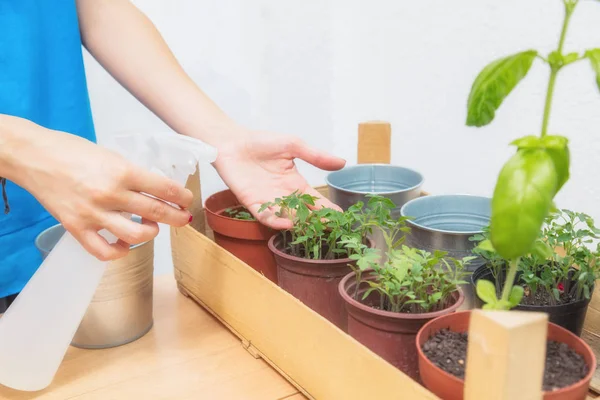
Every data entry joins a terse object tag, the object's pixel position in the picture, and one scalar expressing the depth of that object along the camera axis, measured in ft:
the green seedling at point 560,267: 2.20
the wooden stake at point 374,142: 3.64
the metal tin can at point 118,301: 2.59
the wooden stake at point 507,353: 1.32
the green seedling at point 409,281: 2.14
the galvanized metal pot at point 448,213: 2.83
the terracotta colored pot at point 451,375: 1.60
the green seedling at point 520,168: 1.32
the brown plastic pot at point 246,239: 2.96
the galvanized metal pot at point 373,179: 3.29
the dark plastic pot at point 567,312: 2.08
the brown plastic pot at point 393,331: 2.03
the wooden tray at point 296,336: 1.39
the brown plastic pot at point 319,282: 2.51
